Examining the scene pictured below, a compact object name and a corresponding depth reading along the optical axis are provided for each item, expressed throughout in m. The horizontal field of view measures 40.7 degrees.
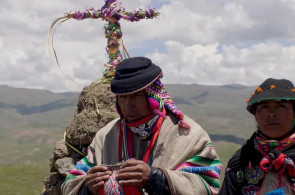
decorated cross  6.73
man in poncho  3.68
